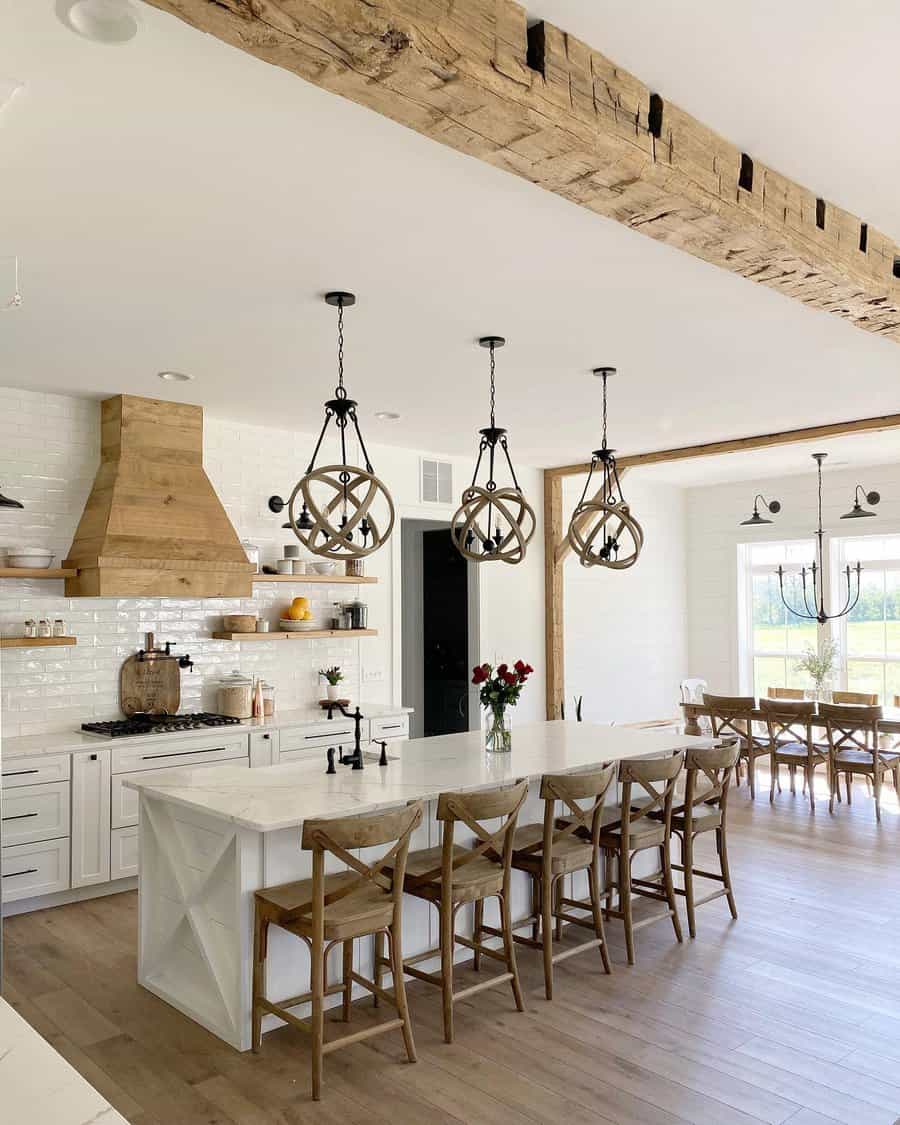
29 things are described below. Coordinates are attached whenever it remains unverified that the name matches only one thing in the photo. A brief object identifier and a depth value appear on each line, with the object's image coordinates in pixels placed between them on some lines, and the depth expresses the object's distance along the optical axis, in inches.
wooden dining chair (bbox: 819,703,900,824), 267.0
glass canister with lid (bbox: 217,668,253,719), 231.8
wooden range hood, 207.0
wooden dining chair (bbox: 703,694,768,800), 291.7
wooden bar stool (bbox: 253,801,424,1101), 119.1
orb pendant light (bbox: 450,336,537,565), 169.5
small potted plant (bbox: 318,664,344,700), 258.4
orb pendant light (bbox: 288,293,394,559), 138.5
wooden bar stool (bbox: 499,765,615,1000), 148.3
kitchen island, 132.1
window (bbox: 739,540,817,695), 372.2
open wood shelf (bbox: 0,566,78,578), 198.8
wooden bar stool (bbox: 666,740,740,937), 174.2
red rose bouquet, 173.7
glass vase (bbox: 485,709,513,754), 177.5
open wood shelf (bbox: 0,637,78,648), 193.8
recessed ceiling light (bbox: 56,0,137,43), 77.2
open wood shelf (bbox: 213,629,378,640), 236.7
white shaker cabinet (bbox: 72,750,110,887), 193.8
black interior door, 340.8
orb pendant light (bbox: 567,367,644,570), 189.2
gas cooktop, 203.6
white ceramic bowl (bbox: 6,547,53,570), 202.5
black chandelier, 350.5
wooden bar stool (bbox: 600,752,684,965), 163.5
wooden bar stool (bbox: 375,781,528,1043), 134.0
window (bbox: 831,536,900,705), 345.4
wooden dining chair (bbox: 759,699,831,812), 279.4
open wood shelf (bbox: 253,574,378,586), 242.1
